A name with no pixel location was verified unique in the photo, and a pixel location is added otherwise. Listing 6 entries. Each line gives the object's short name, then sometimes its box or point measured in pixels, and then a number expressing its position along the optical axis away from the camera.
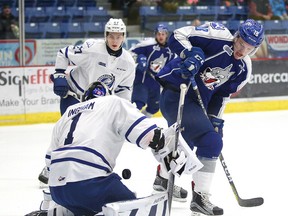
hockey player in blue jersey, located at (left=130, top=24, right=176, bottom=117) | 13.16
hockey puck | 5.90
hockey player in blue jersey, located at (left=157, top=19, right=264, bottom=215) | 7.24
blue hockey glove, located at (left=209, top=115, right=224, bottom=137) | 7.69
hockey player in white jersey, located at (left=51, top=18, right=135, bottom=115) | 8.69
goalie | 5.64
